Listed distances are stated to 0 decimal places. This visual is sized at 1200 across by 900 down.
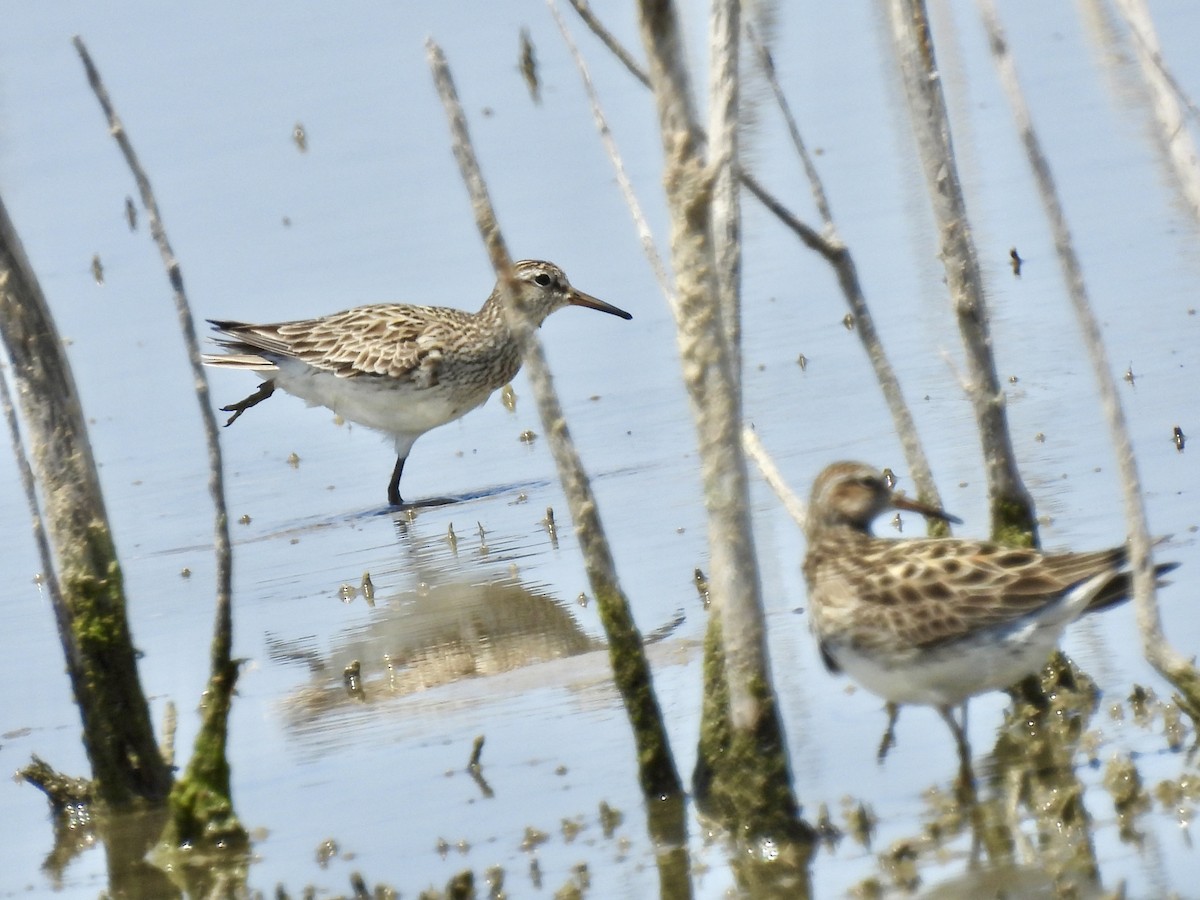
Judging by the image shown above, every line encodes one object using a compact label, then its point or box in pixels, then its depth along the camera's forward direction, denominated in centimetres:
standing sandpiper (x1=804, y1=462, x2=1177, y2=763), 1132
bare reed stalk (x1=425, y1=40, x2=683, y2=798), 1165
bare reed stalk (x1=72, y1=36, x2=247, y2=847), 1212
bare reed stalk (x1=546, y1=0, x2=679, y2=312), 1251
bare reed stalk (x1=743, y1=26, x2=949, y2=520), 1320
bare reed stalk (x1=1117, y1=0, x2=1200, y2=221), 1046
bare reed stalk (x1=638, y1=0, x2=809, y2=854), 1034
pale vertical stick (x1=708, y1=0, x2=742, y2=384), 1055
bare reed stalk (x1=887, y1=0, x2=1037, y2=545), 1276
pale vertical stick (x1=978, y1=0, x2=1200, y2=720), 1053
